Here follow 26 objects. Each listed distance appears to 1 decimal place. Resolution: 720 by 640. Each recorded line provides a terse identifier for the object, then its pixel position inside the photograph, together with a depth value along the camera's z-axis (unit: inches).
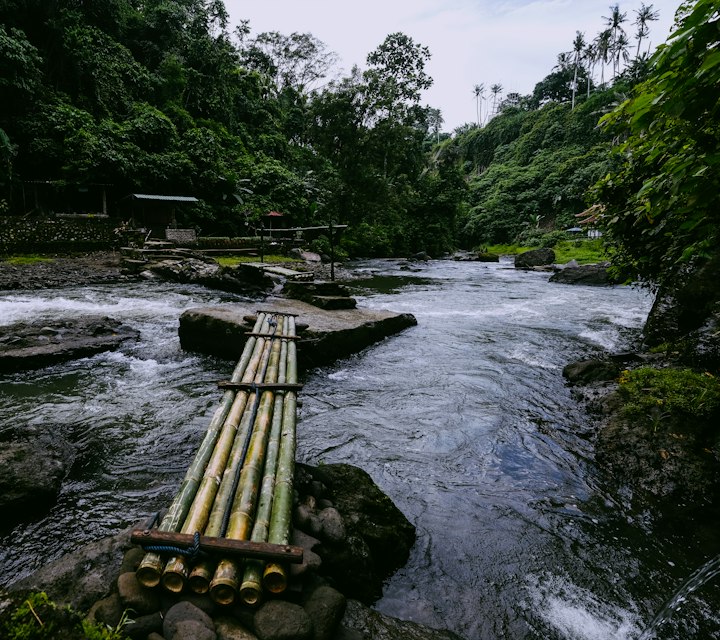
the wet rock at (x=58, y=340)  258.1
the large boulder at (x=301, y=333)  293.3
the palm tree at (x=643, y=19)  2324.2
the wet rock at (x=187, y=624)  72.8
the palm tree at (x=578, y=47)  2561.5
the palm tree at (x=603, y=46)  2420.0
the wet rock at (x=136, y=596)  79.4
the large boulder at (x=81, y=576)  84.8
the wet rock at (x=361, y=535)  104.3
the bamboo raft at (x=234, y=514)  83.6
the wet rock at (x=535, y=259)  1199.4
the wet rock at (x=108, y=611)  76.9
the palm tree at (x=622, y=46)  2459.4
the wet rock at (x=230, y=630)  74.5
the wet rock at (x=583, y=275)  788.0
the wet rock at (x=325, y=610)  80.1
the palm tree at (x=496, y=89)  3774.6
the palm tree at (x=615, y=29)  2338.8
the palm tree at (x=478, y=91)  3845.5
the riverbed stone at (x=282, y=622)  75.8
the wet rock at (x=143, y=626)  74.5
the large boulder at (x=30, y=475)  128.0
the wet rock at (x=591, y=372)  244.5
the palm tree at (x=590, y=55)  2561.5
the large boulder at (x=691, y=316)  226.8
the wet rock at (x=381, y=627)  89.1
